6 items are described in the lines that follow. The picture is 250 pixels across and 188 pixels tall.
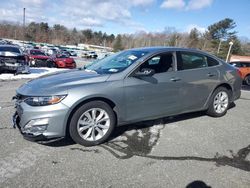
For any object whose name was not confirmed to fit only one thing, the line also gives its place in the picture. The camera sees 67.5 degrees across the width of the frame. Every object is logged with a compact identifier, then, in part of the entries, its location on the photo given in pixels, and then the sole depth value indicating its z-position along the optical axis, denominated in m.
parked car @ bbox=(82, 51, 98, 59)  36.79
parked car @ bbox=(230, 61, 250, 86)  11.21
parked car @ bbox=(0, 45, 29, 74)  9.22
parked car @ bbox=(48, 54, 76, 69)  15.81
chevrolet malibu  2.76
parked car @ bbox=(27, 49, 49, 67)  15.10
